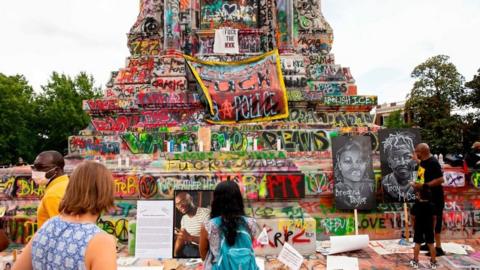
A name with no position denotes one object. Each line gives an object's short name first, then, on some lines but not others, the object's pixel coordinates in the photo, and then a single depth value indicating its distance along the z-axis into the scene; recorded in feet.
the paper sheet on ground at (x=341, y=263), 23.21
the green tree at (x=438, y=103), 112.06
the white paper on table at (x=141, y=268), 22.26
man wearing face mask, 13.80
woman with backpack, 13.23
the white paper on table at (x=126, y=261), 23.69
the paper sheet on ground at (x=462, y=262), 23.68
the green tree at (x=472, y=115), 110.42
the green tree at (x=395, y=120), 170.46
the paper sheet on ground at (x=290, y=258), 21.26
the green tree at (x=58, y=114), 142.41
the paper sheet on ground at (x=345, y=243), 25.96
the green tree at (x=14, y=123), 125.39
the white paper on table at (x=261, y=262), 22.48
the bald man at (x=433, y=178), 24.71
